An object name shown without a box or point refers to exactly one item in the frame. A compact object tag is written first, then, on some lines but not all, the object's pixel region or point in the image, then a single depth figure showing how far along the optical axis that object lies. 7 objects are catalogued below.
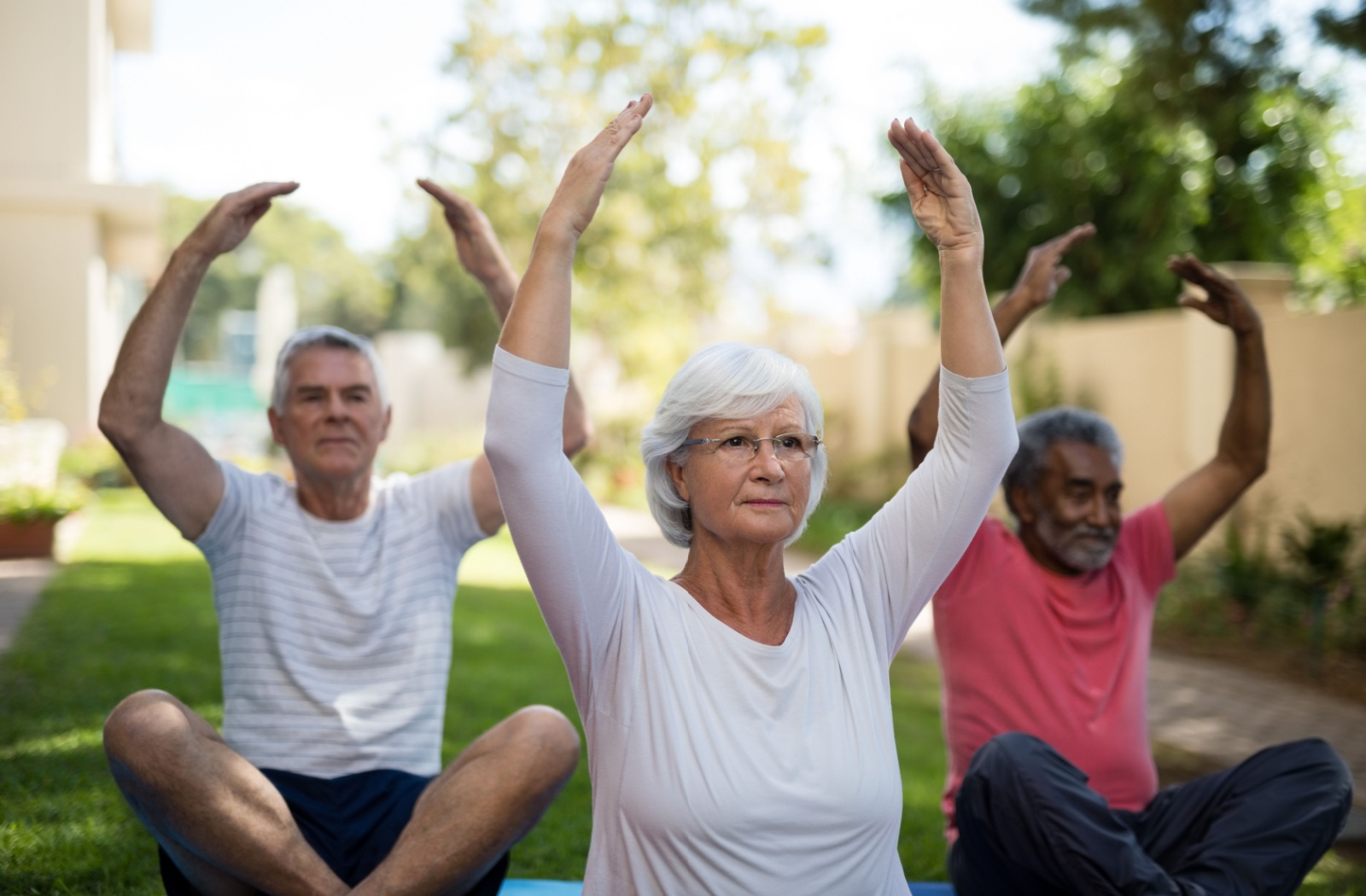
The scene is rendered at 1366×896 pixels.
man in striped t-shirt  2.41
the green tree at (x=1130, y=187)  11.57
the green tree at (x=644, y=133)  18.25
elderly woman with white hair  1.82
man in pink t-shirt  2.58
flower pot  9.05
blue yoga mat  3.15
